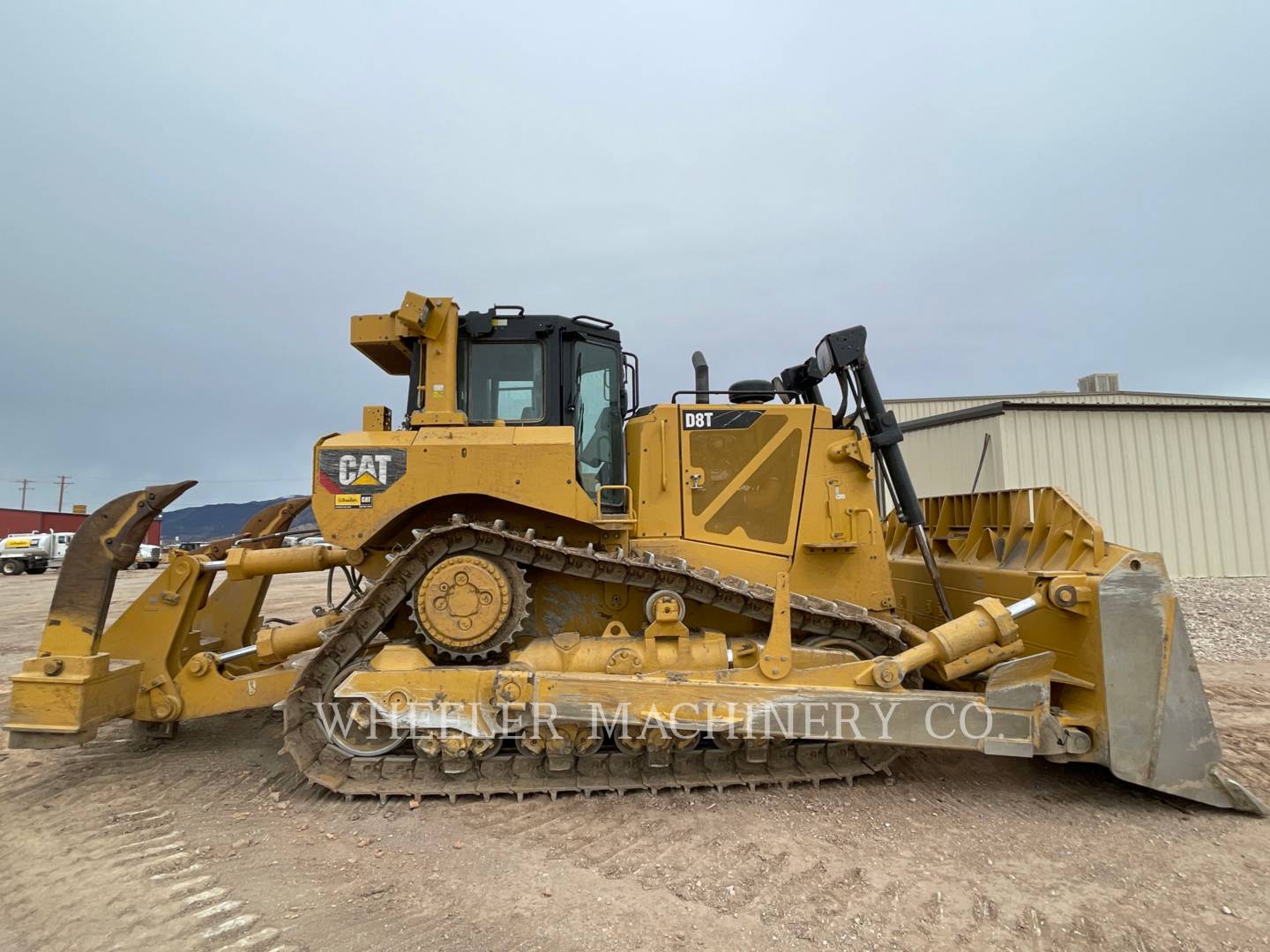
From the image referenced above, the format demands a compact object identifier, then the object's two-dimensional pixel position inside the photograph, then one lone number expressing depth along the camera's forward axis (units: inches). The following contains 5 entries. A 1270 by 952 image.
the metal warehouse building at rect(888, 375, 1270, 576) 569.6
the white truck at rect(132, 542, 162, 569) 999.6
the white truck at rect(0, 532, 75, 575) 1109.1
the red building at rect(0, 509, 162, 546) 1624.0
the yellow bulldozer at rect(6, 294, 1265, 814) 158.9
